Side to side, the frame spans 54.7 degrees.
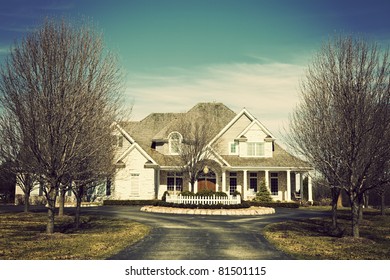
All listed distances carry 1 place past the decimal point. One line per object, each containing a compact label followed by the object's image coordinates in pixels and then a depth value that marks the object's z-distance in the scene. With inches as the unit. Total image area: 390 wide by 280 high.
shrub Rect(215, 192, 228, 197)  1078.5
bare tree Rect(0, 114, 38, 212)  582.6
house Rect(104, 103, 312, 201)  1413.6
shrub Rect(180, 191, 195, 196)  1101.6
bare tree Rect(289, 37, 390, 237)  551.5
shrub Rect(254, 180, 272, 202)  1387.8
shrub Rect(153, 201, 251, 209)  1037.8
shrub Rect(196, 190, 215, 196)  1075.9
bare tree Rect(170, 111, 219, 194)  1259.8
